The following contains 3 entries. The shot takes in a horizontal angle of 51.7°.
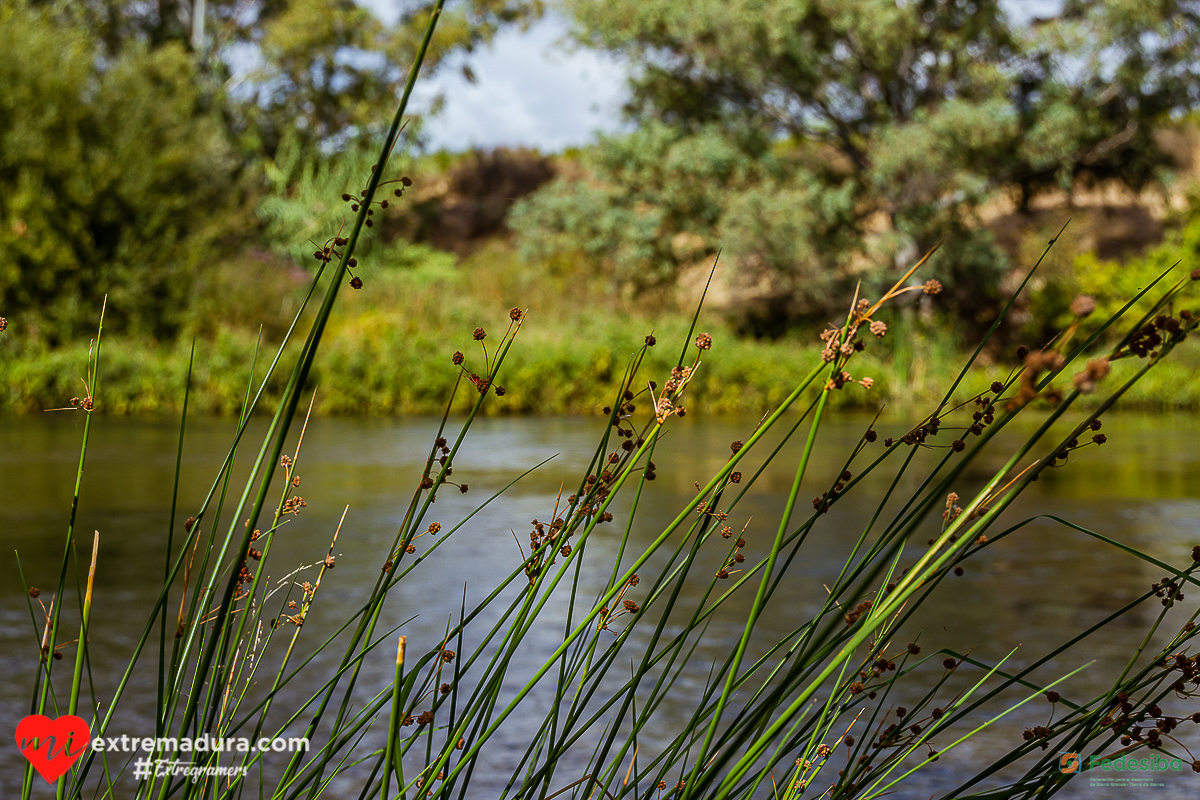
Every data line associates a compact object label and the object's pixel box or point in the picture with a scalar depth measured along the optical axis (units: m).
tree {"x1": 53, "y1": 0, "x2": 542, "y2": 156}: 27.33
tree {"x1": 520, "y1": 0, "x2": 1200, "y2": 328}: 18.48
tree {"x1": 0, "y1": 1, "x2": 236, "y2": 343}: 15.18
